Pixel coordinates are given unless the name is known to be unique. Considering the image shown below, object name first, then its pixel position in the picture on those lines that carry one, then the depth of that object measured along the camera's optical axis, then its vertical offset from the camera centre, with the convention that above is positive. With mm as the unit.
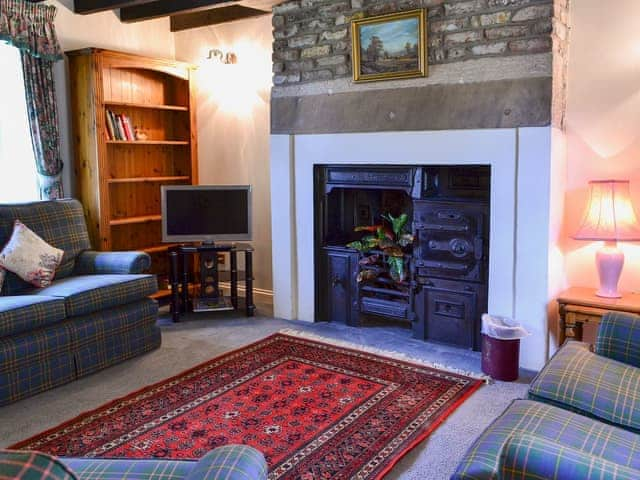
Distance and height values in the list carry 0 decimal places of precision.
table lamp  3488 -263
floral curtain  4359 +839
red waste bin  3594 -1030
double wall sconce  5336 +1096
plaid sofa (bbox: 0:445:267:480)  1436 -725
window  4594 +391
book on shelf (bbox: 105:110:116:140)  4961 +479
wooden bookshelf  4816 +352
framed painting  3971 +884
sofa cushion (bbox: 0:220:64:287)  3812 -436
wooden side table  3438 -720
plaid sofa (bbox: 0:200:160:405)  3348 -728
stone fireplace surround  3662 -45
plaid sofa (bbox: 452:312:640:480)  1461 -781
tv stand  4871 -756
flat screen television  4898 -226
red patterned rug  2764 -1164
